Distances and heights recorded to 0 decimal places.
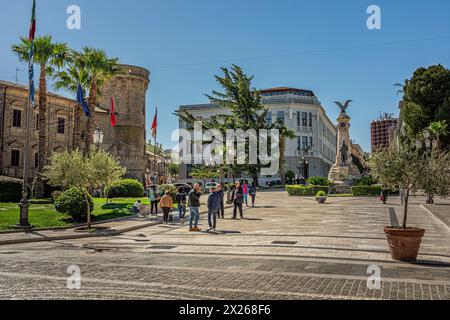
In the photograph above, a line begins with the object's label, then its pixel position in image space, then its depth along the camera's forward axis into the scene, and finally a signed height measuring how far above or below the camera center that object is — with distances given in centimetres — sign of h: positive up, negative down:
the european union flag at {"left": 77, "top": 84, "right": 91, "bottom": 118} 2703 +541
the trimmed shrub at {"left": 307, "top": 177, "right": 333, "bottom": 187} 3956 -29
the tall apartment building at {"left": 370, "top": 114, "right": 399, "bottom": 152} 19425 +2502
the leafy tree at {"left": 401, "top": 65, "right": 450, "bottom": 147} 4738 +988
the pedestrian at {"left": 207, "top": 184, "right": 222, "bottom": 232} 1612 -104
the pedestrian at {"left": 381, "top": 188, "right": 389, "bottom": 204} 2753 -117
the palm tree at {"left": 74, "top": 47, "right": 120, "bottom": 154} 2825 +792
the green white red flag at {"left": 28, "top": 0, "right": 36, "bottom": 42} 1742 +684
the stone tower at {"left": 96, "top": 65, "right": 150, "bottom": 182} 5734 +834
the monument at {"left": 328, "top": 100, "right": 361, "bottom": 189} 4441 +259
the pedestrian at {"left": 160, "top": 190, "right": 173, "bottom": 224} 1887 -117
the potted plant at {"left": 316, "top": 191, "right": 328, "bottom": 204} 2874 -128
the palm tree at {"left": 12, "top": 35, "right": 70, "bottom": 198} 2672 +813
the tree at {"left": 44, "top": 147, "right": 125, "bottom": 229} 1661 +35
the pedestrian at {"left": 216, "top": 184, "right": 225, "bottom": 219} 1790 -135
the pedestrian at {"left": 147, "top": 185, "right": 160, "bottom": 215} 2178 -96
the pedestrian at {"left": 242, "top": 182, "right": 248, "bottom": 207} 2778 -76
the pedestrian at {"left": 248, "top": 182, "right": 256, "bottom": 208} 2662 -79
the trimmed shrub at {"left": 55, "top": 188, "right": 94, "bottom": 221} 1808 -106
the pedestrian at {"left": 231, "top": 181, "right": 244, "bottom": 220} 1944 -91
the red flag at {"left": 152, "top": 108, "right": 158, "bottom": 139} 3891 +522
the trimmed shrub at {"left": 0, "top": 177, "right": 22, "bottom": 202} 2509 -61
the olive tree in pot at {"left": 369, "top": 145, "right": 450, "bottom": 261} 903 +7
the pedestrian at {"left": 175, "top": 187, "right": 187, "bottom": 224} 1961 -116
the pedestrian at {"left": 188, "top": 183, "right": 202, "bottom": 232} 1588 -107
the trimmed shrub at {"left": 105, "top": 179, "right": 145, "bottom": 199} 3083 -82
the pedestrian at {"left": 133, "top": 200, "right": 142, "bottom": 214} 2205 -155
